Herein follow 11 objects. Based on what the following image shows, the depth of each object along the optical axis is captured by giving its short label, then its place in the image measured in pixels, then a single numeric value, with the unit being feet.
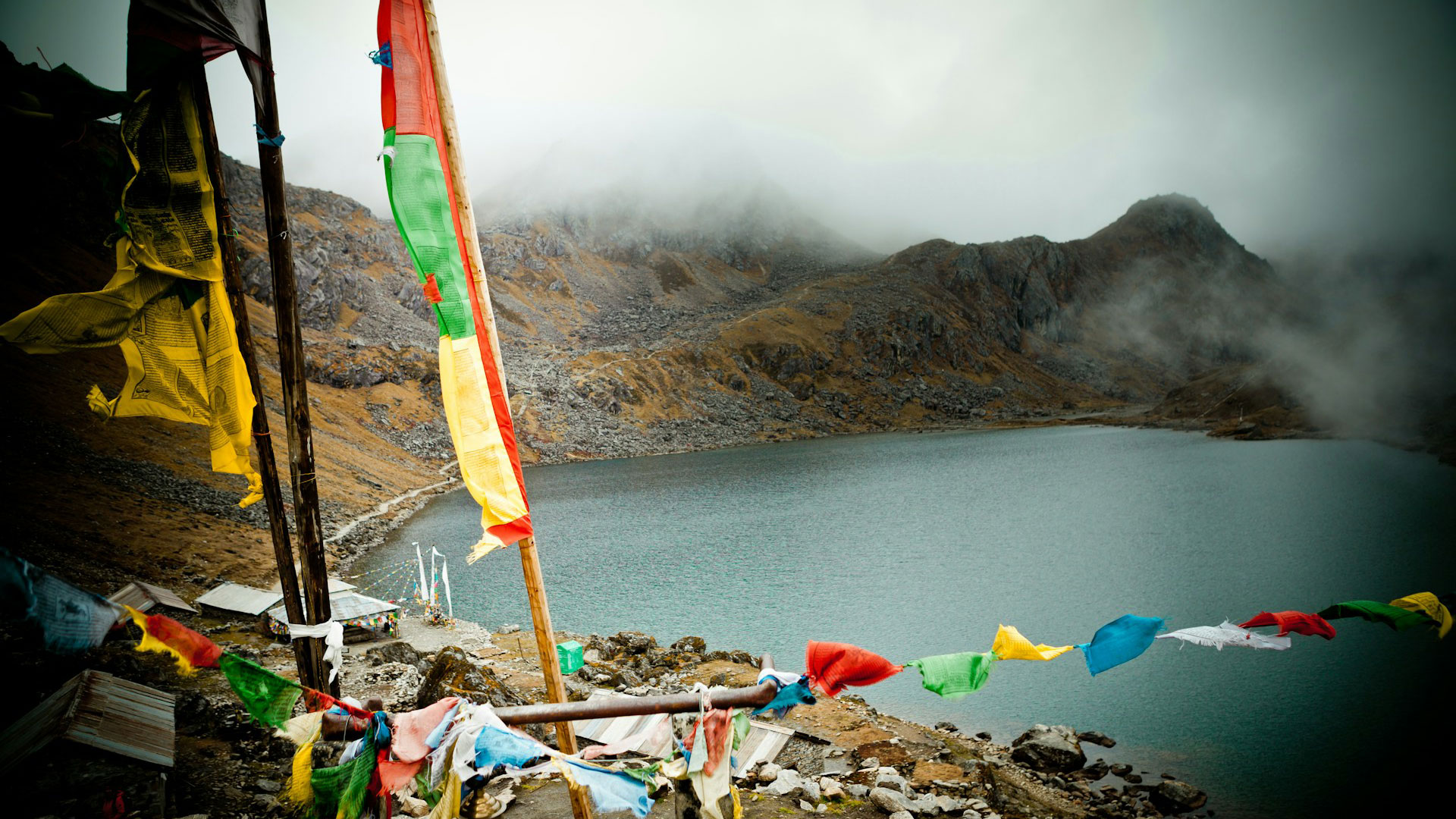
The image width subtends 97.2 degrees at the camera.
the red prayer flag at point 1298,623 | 23.25
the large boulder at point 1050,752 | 51.88
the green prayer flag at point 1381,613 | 24.02
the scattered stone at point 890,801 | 36.78
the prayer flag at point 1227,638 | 22.12
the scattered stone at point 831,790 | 38.34
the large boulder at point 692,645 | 78.64
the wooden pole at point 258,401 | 20.06
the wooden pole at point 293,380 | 20.90
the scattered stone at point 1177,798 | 46.03
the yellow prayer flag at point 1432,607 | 23.70
